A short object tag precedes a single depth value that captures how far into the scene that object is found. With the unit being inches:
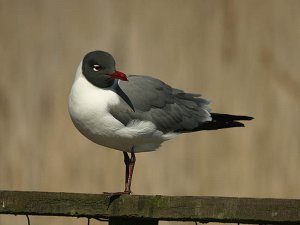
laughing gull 310.5
